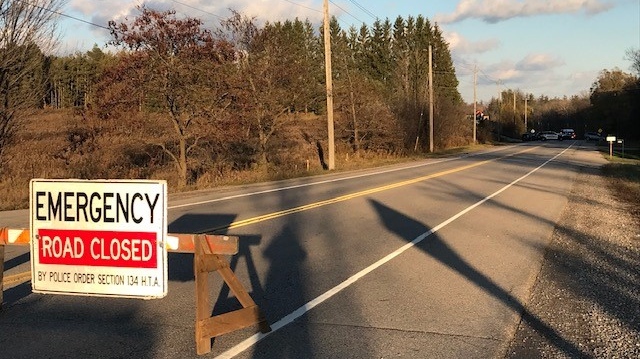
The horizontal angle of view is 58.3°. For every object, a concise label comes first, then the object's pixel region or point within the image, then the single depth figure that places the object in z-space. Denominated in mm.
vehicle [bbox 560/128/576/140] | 106050
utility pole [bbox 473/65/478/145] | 73188
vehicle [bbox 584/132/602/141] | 100112
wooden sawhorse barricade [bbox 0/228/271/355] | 4883
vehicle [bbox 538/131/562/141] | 107769
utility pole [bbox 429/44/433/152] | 51750
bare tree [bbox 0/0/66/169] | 17438
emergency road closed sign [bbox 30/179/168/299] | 5105
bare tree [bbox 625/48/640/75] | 87544
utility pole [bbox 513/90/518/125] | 125188
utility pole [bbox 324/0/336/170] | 31281
